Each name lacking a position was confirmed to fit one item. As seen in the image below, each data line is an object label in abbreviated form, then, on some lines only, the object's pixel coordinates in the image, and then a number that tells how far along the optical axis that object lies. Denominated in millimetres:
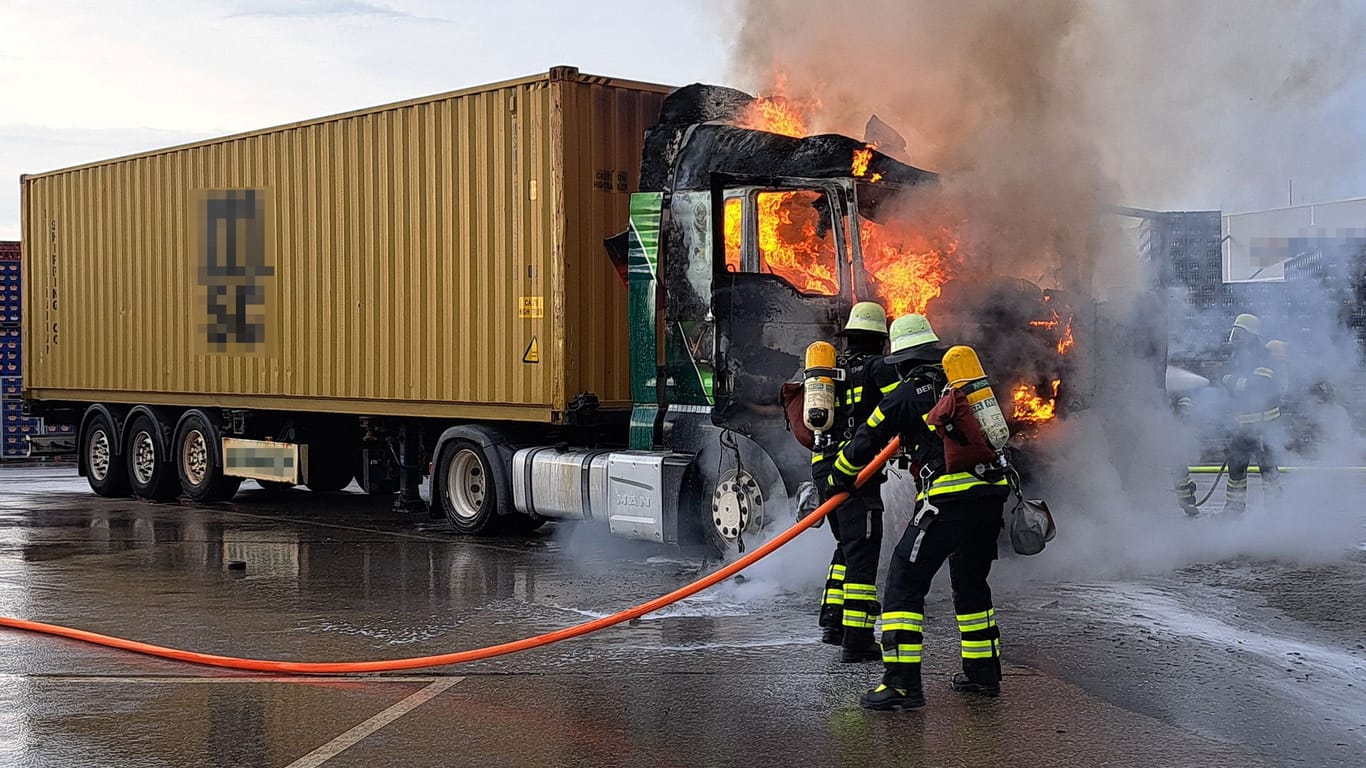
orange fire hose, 6816
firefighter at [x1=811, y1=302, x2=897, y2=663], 6961
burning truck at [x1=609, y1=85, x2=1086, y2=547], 9141
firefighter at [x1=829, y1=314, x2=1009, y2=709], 6031
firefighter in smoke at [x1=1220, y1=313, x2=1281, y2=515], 12125
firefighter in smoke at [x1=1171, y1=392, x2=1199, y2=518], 12031
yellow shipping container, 11383
